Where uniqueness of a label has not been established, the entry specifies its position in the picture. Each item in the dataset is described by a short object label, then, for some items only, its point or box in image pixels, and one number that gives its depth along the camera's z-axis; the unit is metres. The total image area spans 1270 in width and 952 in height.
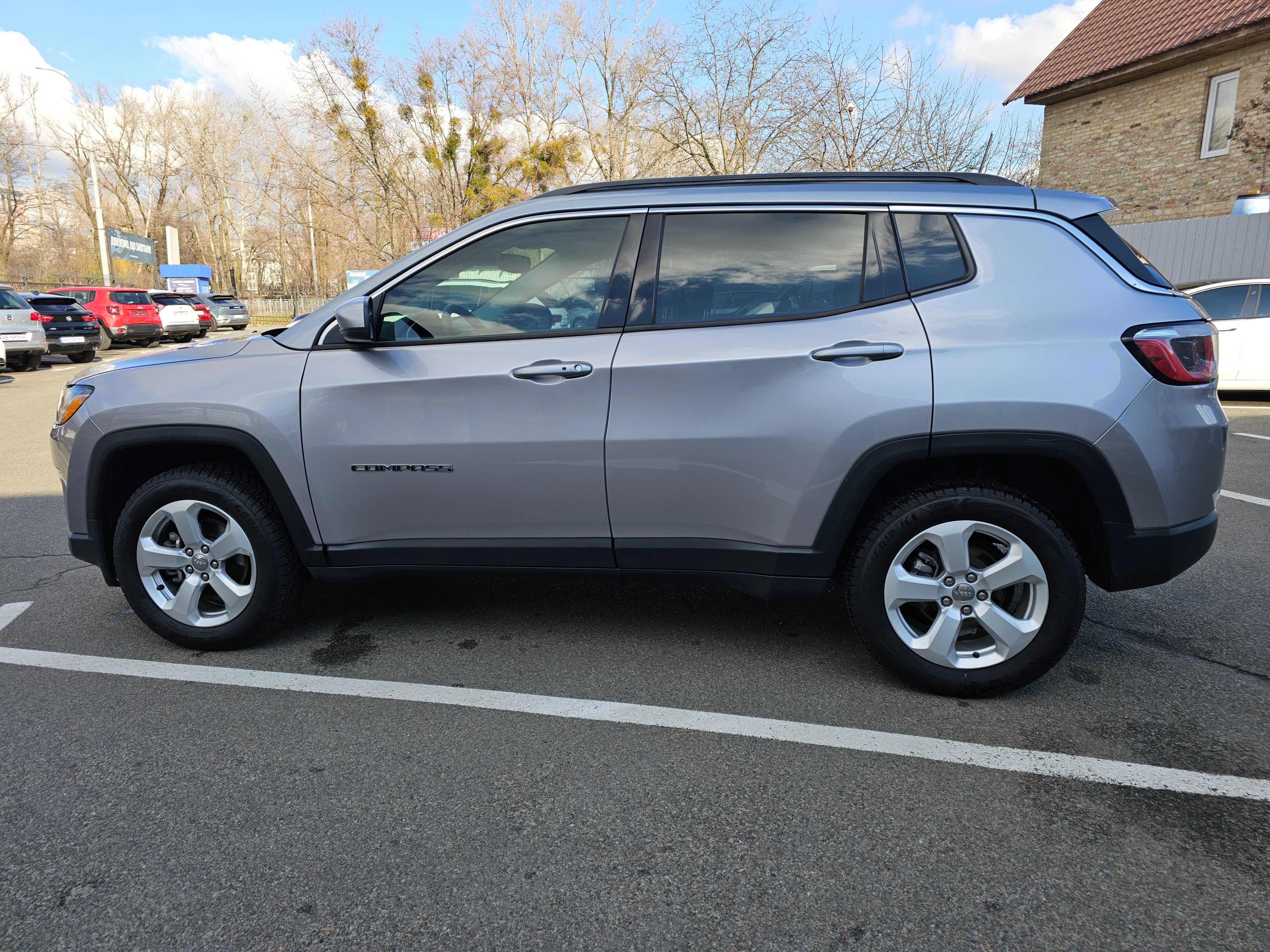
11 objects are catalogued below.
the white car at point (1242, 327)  10.61
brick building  17.62
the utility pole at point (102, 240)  34.09
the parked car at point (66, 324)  18.73
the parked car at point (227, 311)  33.09
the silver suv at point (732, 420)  2.94
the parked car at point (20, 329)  15.93
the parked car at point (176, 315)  25.41
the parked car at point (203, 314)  28.98
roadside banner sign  40.47
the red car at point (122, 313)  23.14
